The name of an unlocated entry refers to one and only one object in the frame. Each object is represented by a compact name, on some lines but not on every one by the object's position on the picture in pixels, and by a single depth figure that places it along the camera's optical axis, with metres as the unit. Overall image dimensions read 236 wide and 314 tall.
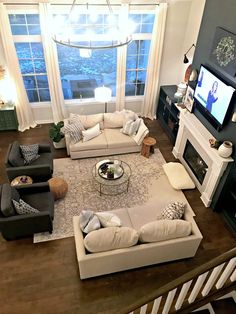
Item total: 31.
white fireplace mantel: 4.77
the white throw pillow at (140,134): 6.25
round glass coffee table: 5.33
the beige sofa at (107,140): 6.14
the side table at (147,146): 6.27
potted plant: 6.20
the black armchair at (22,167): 4.96
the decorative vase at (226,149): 4.50
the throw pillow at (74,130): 6.03
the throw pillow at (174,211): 4.18
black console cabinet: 6.62
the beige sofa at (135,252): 3.74
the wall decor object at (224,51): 4.32
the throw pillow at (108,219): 3.95
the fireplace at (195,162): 5.54
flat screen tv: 4.48
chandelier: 3.02
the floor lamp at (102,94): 6.39
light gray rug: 4.86
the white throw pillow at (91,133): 6.15
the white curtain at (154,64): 6.28
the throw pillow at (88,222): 3.83
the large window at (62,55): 6.04
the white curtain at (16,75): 5.70
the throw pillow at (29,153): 5.35
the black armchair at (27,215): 4.12
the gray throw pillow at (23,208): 4.12
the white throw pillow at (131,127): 6.33
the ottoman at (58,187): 5.08
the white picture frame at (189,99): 5.74
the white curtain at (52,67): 5.77
